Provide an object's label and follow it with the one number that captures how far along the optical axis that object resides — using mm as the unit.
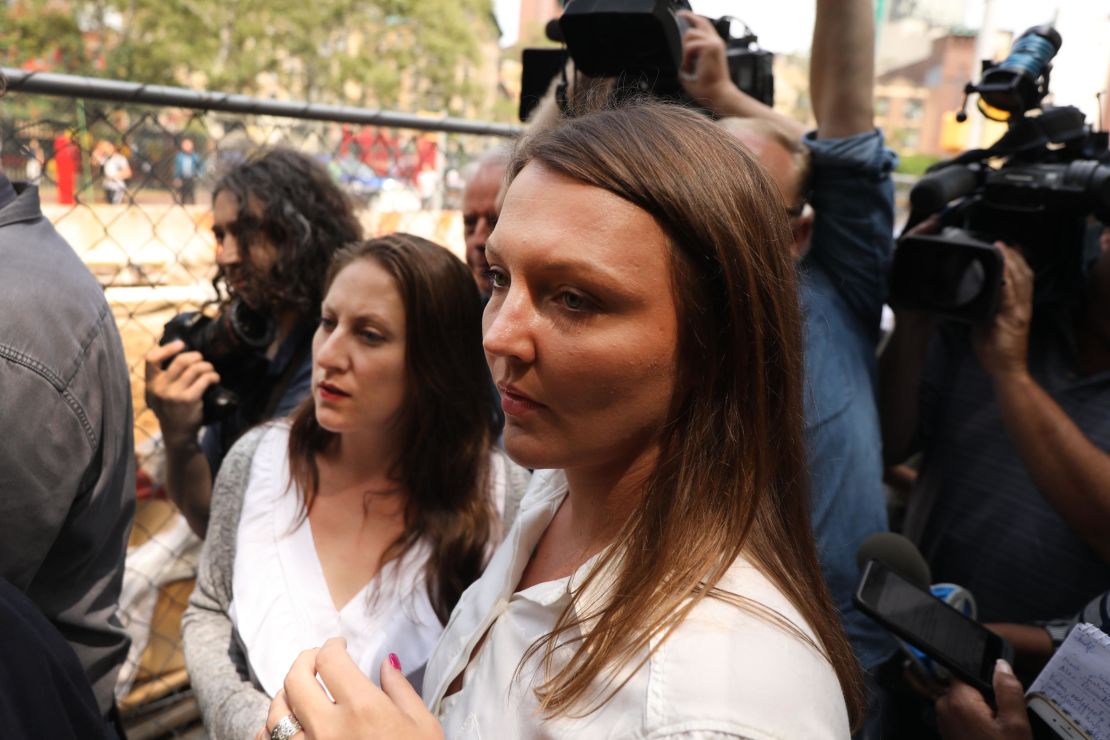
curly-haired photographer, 2150
